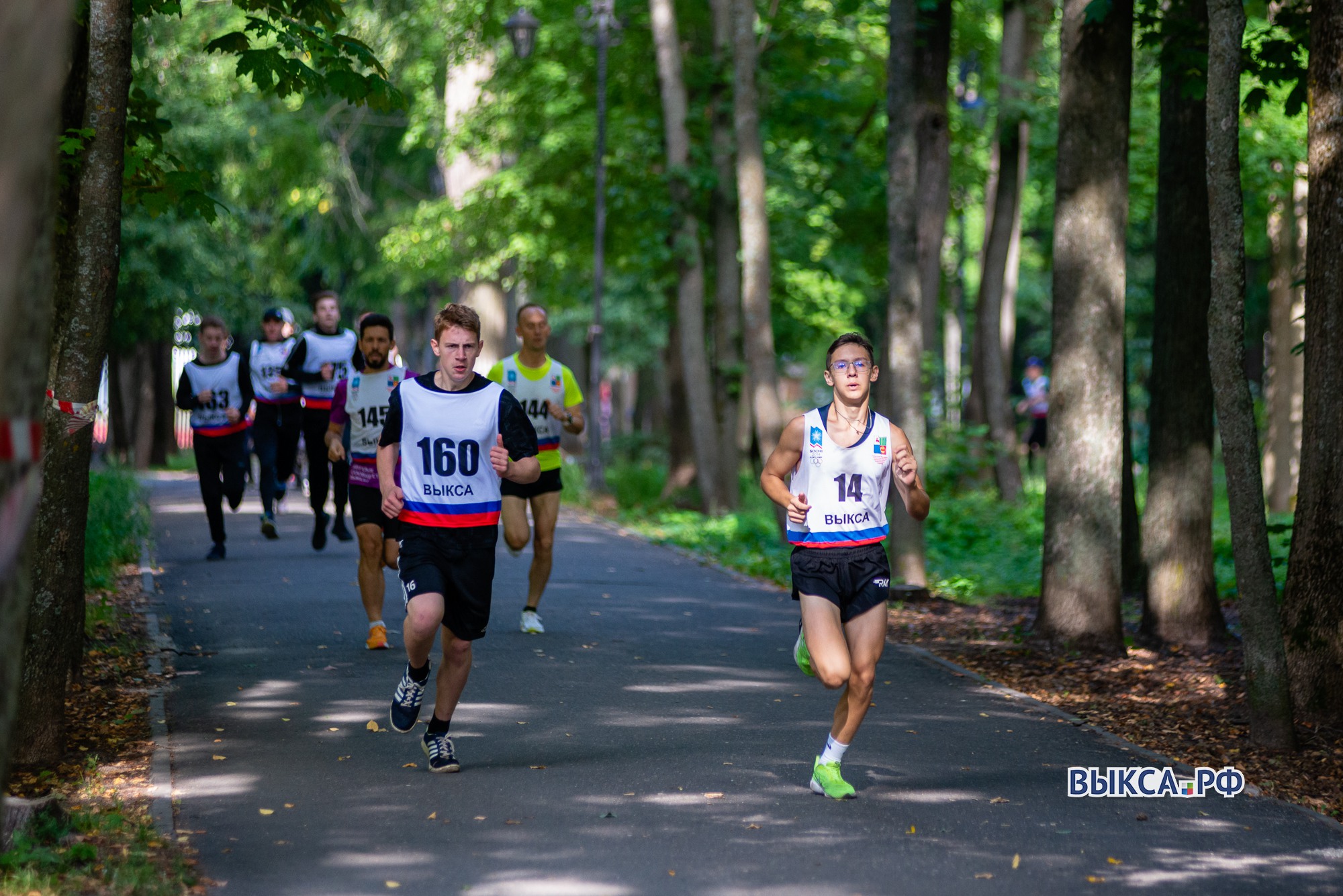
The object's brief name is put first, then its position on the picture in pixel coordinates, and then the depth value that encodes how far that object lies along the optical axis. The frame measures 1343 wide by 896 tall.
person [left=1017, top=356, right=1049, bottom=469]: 28.84
